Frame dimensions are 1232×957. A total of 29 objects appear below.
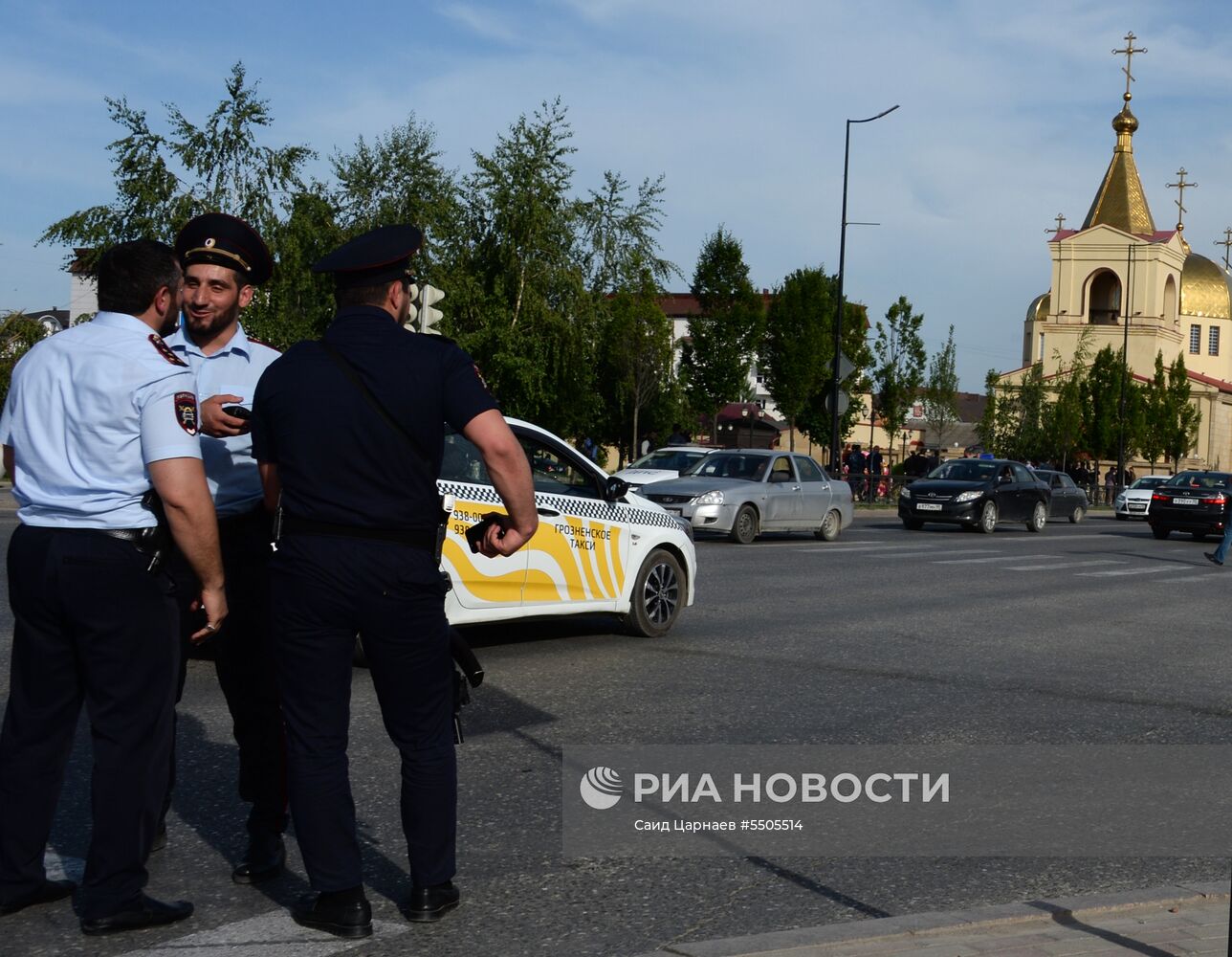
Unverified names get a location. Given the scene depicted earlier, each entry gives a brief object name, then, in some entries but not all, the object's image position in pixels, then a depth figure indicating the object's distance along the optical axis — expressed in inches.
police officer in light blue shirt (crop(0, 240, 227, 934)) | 165.0
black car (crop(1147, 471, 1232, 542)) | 1214.3
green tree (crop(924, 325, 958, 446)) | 2459.4
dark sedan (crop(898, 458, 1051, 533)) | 1198.3
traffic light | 676.7
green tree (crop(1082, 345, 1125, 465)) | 2797.7
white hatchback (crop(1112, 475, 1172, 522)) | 1766.7
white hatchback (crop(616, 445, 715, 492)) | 1043.3
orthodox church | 3858.3
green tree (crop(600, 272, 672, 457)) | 2151.8
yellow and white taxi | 370.0
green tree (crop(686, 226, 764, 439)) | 2340.1
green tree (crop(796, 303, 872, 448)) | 2372.0
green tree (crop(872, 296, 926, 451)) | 2225.6
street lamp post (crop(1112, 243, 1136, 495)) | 2531.0
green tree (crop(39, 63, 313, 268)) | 1360.7
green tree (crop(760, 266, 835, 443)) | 2482.8
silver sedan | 908.6
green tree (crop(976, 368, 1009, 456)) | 2741.1
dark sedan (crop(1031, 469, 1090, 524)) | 1483.8
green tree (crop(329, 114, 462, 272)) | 1577.3
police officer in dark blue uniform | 162.9
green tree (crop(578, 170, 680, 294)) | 1819.6
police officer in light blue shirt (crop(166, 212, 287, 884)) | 189.8
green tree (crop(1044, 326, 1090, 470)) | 2623.0
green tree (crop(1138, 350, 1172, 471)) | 3073.3
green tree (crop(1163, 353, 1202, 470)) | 3157.0
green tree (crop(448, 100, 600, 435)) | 1621.6
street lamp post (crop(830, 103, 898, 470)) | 1419.8
